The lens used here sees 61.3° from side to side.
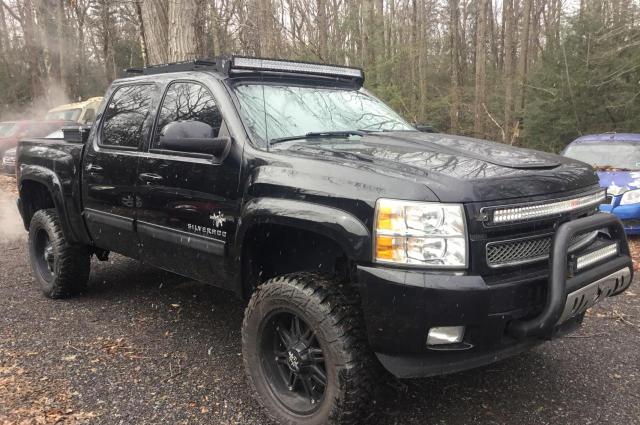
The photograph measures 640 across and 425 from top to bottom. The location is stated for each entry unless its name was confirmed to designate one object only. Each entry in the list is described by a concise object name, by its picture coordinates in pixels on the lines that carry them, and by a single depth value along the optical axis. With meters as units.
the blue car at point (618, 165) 7.13
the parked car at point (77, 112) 16.50
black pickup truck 2.49
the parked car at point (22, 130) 16.02
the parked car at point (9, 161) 15.15
